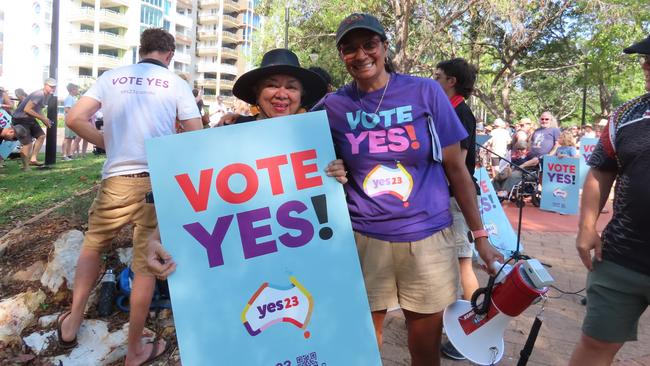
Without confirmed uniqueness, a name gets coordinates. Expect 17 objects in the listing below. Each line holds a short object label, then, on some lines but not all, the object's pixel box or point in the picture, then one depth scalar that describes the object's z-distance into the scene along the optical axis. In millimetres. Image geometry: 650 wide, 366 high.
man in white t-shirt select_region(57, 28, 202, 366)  2777
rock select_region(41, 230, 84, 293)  3473
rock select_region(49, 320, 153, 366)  2881
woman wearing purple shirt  1932
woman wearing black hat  2084
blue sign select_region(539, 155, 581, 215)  8203
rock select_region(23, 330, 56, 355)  2963
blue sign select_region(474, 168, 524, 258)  5077
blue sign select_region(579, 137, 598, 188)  10062
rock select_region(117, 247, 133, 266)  3804
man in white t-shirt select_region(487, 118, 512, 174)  10820
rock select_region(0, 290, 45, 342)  3038
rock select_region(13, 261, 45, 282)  3587
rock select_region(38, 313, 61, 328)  3172
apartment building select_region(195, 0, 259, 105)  73438
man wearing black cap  1959
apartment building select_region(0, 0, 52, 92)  52812
